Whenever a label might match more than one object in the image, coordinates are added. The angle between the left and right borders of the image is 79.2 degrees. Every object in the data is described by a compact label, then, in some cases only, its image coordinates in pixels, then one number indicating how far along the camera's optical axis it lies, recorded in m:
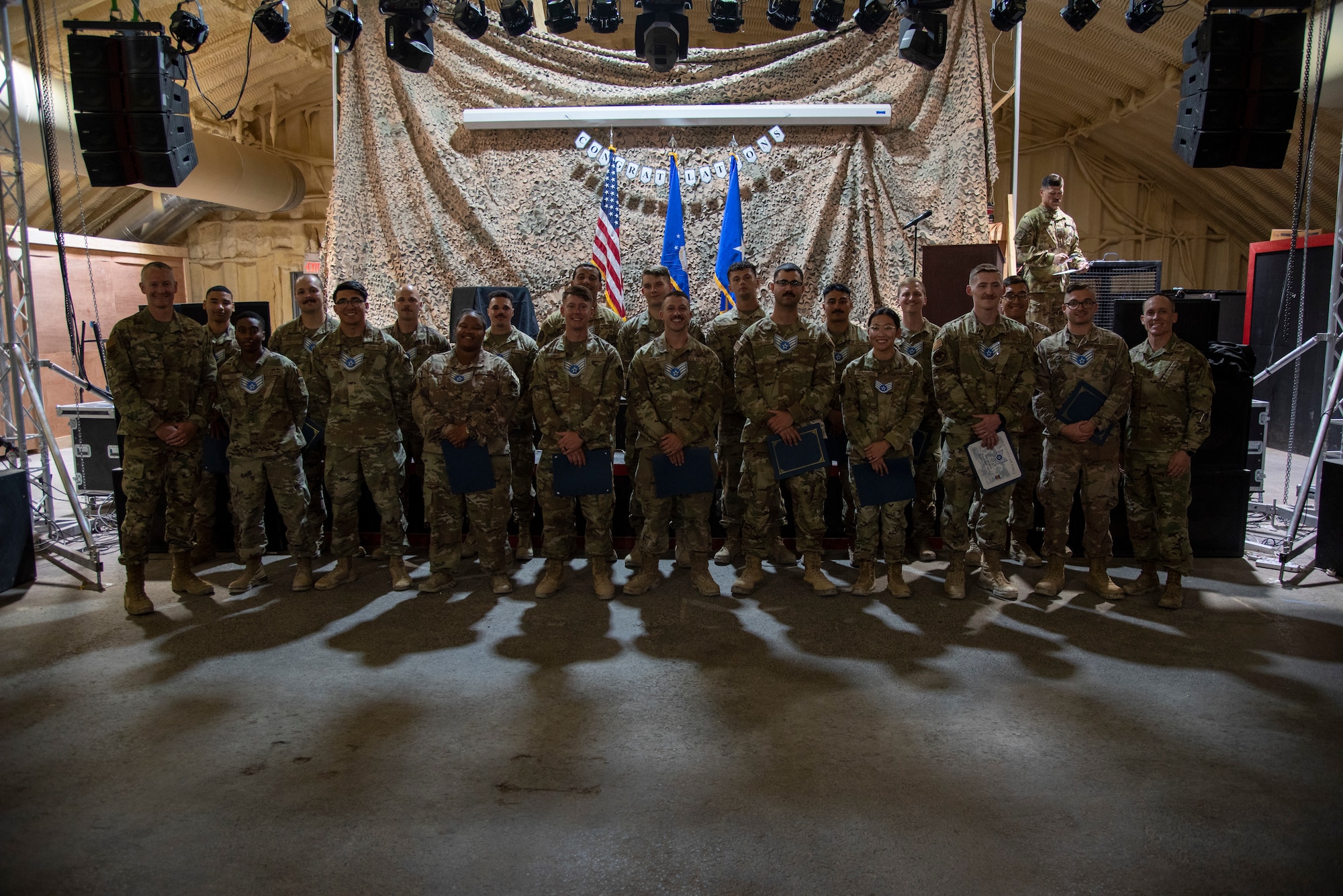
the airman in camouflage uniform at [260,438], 4.17
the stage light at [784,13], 5.77
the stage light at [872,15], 5.91
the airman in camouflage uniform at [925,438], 4.68
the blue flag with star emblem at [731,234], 6.78
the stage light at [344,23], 5.84
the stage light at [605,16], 5.66
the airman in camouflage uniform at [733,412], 4.67
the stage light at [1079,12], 5.32
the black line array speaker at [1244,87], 4.46
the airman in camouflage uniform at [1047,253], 6.25
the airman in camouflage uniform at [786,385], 4.11
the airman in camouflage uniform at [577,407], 4.11
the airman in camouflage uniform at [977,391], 4.05
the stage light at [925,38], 5.36
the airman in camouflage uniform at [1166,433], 3.92
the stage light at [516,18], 5.78
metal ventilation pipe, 7.17
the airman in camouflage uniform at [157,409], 4.00
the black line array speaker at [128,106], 4.76
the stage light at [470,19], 5.94
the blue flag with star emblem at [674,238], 6.89
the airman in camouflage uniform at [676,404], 4.08
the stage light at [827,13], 5.52
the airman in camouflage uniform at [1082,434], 4.01
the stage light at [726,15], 5.47
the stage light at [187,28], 5.30
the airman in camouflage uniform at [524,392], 4.66
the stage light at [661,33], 5.32
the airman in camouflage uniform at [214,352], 4.75
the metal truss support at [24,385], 4.59
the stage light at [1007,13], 5.44
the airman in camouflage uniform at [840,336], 4.44
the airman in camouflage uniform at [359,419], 4.23
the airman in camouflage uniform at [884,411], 4.00
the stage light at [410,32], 5.41
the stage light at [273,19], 5.58
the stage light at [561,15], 5.76
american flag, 6.69
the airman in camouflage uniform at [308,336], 4.74
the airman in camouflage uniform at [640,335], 4.46
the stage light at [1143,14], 5.00
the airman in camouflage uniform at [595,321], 4.82
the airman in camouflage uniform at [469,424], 4.11
